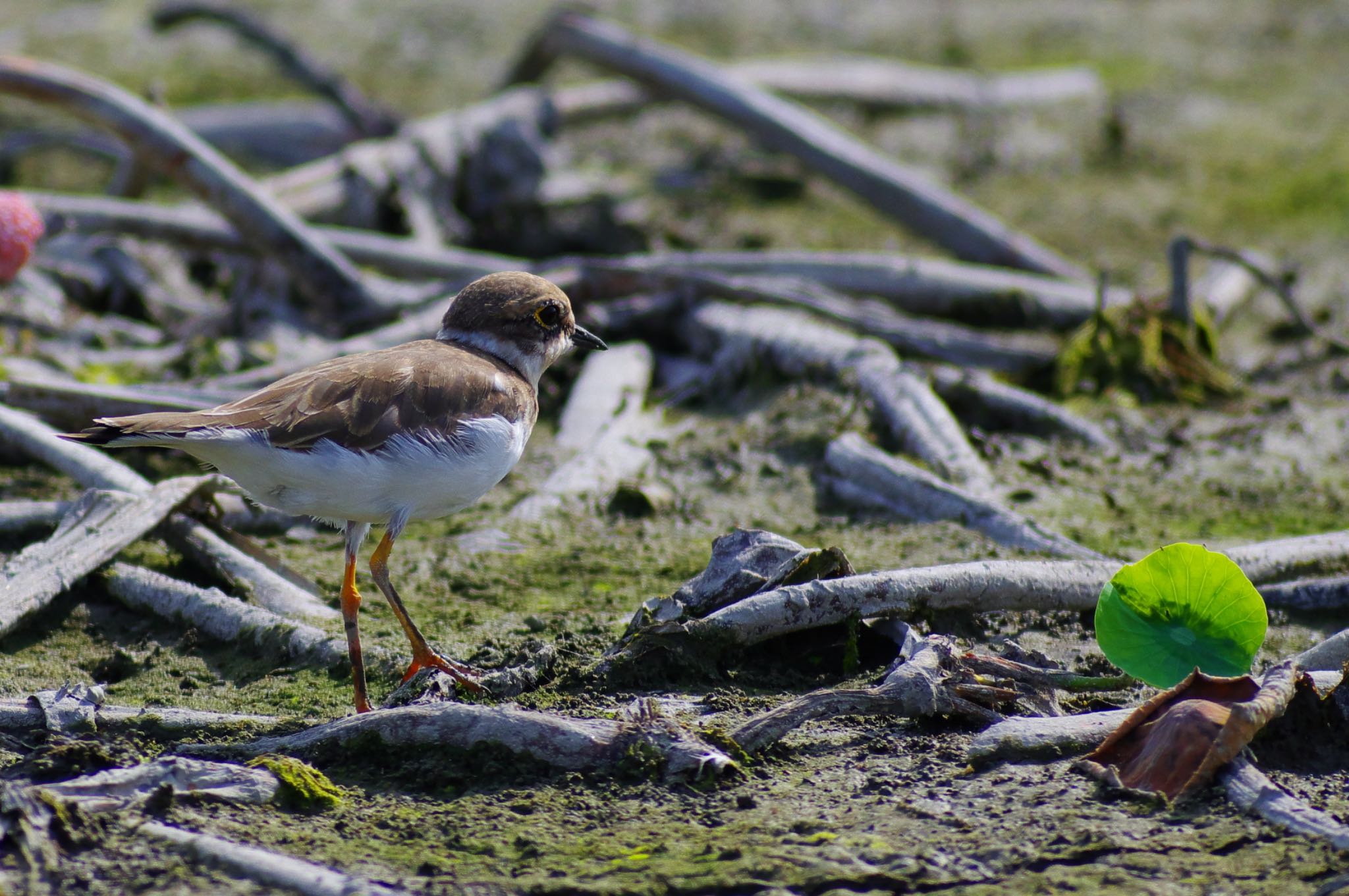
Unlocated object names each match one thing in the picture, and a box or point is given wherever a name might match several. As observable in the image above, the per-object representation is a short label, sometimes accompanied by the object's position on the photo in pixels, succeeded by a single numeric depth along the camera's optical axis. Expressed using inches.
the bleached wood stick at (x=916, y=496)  445.1
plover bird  354.9
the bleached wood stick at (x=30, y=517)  430.6
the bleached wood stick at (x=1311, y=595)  401.4
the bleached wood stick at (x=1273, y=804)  273.0
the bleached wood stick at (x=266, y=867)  252.1
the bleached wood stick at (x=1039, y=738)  313.3
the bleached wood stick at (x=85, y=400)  490.6
